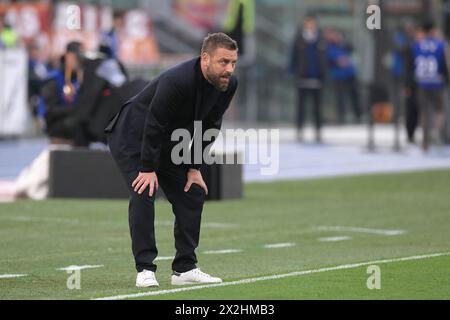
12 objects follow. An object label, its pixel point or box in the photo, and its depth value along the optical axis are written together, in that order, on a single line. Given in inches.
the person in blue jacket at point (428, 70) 1103.6
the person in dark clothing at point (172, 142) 393.4
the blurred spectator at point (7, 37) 1210.0
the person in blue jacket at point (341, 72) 1448.1
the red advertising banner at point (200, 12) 1562.5
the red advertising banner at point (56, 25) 1373.0
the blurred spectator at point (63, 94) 813.9
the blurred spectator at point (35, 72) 1208.8
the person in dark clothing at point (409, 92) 1131.9
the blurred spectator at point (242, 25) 999.9
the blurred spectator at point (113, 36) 971.8
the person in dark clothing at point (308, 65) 1233.4
